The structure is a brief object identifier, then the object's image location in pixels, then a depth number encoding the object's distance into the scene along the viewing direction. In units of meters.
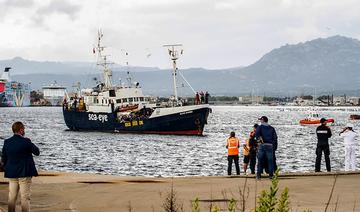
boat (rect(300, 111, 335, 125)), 117.57
